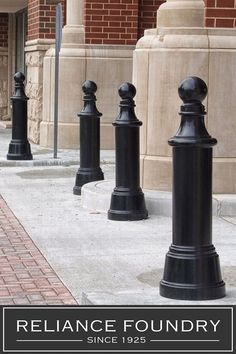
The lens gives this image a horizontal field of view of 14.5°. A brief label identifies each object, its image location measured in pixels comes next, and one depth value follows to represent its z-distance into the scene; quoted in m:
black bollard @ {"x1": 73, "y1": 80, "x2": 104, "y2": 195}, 10.76
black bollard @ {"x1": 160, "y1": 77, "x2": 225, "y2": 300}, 6.05
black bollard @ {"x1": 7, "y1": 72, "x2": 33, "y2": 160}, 14.13
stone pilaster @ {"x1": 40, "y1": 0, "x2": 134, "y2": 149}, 15.88
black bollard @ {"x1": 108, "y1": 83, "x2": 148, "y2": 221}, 9.12
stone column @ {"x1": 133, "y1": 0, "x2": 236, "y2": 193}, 9.62
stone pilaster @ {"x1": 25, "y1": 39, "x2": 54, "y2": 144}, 17.22
